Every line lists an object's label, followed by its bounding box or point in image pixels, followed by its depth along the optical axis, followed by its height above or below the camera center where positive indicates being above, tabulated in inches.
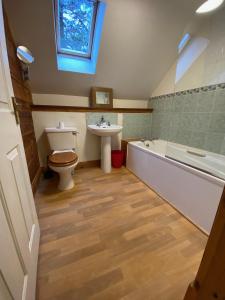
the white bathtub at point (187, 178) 45.8 -26.4
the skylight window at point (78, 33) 62.1 +41.2
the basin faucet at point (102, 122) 92.3 -6.1
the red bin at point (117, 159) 97.5 -32.5
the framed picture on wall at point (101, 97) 88.4 +10.5
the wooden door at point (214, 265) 14.3 -17.0
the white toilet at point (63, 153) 63.2 -21.8
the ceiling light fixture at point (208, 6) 57.4 +46.2
